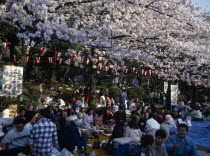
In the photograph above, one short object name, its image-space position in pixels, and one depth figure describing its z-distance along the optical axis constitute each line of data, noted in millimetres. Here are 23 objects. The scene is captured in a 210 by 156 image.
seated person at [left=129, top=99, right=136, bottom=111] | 14335
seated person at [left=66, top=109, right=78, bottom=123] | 8850
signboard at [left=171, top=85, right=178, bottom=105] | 15852
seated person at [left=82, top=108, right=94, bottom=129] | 8366
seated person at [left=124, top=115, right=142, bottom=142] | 5954
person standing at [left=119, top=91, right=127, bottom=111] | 15652
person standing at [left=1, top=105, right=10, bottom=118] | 8395
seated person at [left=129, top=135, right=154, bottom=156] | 3832
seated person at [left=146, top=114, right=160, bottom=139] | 6487
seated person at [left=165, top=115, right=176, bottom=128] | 9677
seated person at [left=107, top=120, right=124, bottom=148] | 6117
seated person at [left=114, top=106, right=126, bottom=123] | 8938
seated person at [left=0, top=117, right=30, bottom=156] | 4484
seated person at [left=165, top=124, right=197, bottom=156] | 4328
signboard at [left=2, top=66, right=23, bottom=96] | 10232
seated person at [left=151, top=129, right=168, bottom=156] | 4098
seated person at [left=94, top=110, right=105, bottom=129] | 8867
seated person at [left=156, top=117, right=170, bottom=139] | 7838
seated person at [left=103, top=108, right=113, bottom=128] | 9520
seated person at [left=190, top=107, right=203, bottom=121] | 14450
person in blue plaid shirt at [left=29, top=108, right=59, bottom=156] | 4281
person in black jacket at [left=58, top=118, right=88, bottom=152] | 5789
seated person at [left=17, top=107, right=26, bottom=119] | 6904
